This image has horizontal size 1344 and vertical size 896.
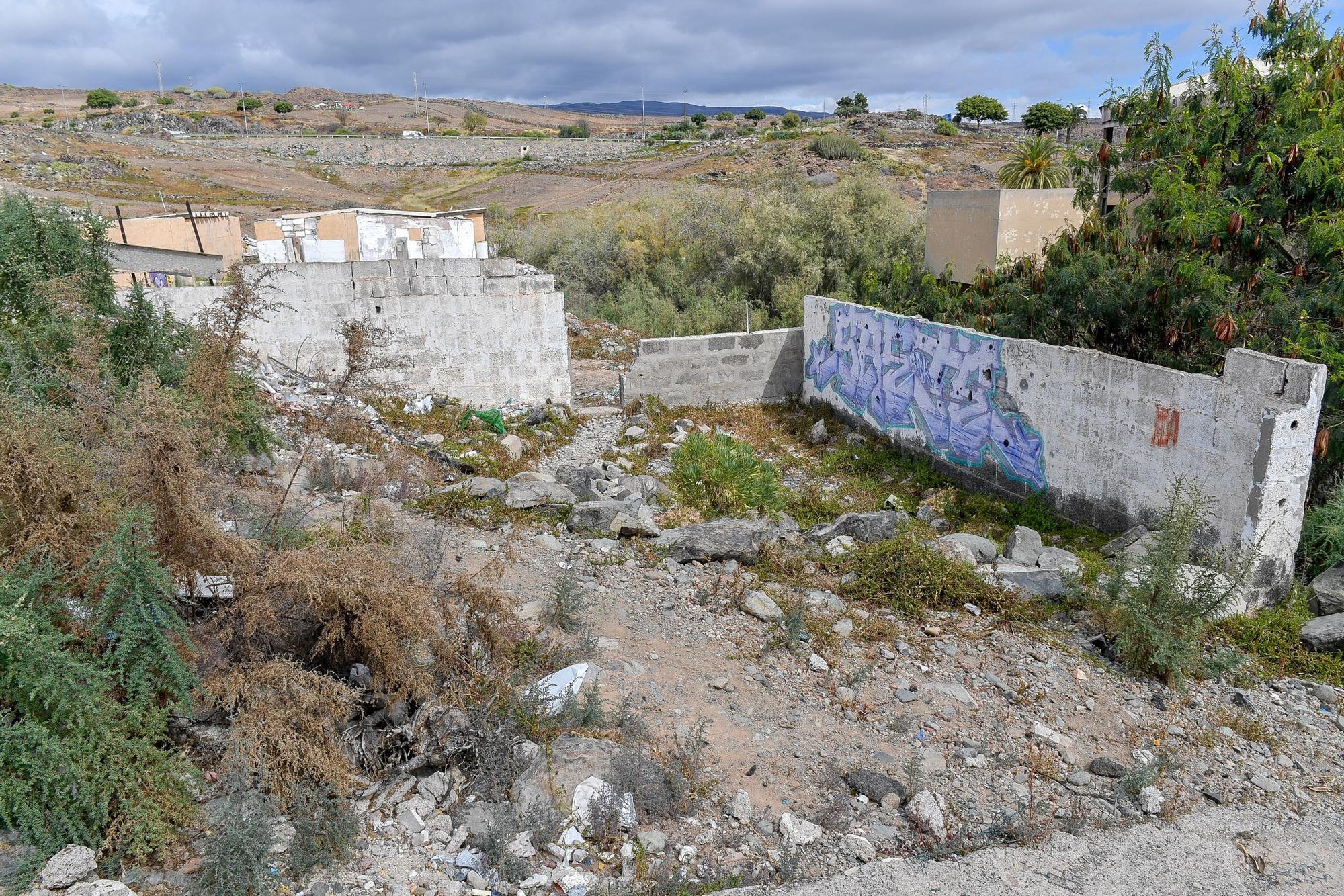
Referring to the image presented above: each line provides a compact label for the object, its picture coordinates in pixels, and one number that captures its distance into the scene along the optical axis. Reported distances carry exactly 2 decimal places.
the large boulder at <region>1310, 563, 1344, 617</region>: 6.16
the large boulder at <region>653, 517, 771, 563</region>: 7.18
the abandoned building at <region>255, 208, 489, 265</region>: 15.40
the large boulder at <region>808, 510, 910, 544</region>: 7.73
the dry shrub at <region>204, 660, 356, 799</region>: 3.78
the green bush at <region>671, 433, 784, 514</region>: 8.77
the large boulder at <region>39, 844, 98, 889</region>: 3.37
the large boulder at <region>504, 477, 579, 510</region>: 8.00
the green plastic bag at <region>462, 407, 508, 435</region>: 11.41
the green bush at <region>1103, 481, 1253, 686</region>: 5.43
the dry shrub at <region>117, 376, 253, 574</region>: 3.90
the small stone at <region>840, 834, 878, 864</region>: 3.95
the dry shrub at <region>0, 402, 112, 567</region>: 3.87
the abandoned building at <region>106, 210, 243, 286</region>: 12.53
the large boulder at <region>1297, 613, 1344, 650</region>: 5.85
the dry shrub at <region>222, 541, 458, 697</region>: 4.07
